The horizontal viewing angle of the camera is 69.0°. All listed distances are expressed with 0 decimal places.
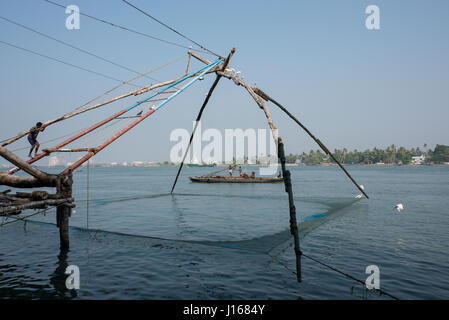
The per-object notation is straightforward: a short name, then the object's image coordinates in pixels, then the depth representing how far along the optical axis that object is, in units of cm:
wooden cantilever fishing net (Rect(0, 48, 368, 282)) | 1019
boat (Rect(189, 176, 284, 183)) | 5831
